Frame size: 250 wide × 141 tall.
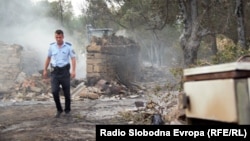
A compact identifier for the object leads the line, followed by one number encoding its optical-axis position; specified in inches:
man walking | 263.9
